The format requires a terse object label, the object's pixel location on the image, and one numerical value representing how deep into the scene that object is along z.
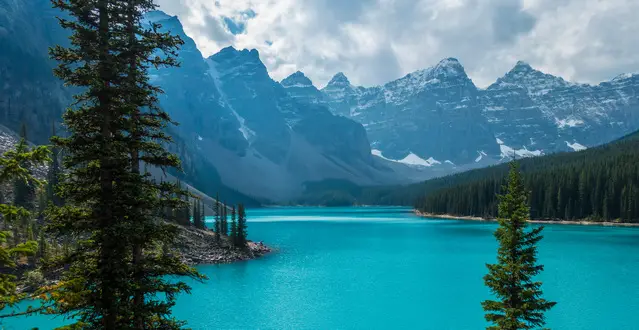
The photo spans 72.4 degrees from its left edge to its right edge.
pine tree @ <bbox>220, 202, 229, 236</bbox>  89.41
